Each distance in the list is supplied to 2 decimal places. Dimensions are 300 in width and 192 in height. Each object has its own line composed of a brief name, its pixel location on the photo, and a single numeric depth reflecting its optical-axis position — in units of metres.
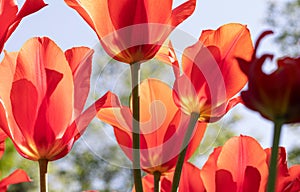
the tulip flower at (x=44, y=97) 0.69
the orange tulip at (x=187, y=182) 0.72
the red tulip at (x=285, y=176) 0.68
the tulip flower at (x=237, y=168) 0.68
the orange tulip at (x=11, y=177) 0.71
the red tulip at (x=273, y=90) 0.57
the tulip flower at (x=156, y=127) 0.69
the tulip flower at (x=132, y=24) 0.67
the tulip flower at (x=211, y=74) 0.68
